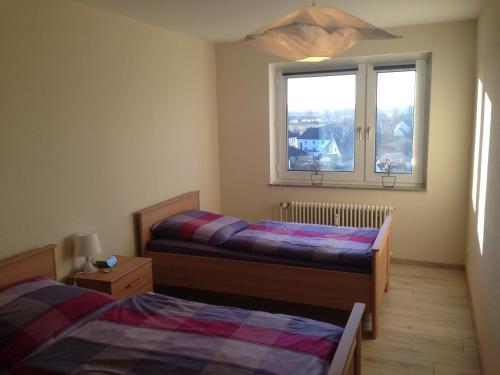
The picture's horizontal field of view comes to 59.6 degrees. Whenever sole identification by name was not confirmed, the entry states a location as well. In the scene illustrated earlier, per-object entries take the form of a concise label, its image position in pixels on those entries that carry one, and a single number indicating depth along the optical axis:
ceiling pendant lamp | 2.05
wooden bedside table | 2.83
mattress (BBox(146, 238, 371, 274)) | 3.12
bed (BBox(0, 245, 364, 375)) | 1.76
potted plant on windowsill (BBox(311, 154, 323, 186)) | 4.88
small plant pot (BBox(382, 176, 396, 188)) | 4.56
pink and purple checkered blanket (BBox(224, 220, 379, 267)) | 3.12
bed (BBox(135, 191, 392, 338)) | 3.05
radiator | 4.47
